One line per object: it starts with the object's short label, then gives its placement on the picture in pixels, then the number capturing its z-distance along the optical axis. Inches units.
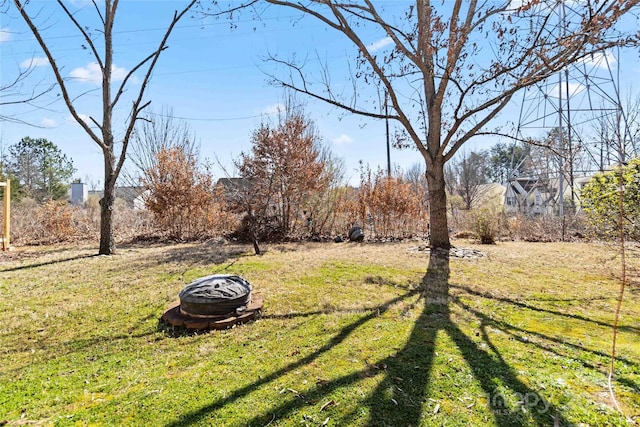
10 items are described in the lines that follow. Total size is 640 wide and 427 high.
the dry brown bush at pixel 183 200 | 370.0
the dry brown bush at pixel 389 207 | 360.2
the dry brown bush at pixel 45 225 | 370.9
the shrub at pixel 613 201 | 171.6
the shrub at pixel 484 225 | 317.4
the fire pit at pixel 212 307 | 121.3
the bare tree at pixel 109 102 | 268.1
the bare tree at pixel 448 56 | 161.2
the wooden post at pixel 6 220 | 296.0
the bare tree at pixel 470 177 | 741.3
